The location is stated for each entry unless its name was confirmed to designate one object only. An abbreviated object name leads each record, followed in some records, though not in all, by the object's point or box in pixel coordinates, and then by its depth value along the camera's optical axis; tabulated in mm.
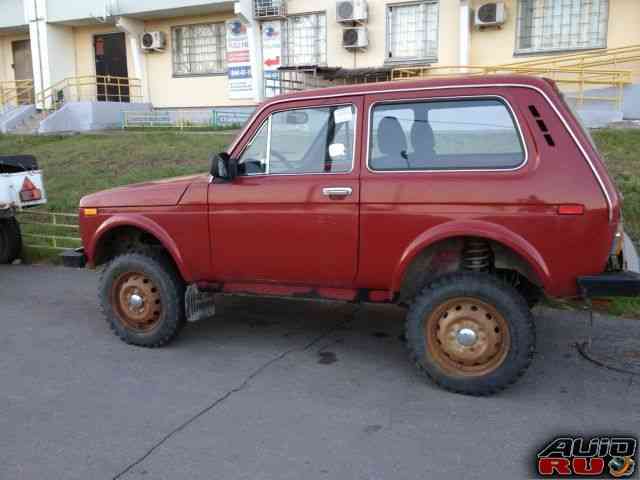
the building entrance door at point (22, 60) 24000
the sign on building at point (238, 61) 19203
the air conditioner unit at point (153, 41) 20297
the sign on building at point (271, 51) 18609
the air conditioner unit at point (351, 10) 16906
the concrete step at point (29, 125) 19828
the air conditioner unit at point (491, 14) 15562
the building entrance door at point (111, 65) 21875
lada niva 3930
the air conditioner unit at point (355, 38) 17141
